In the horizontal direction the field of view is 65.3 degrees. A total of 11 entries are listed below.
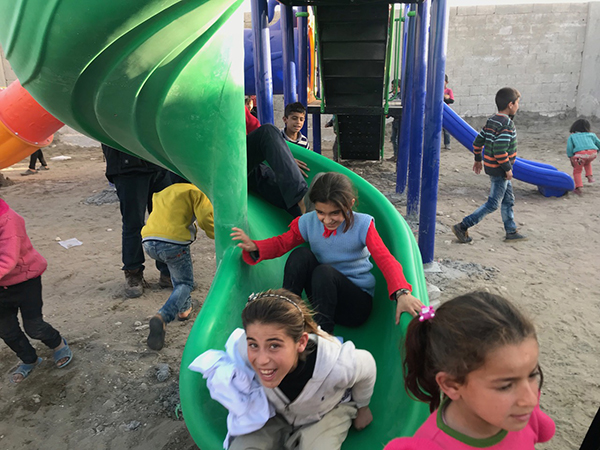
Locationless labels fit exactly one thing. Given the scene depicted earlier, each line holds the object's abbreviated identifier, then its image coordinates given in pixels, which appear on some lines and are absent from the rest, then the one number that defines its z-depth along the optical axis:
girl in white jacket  1.30
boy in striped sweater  3.97
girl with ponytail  0.83
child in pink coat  2.12
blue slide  5.46
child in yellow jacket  2.46
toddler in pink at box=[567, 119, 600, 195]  5.68
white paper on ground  4.37
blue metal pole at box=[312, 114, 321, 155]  5.61
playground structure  1.38
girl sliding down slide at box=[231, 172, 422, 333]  1.90
